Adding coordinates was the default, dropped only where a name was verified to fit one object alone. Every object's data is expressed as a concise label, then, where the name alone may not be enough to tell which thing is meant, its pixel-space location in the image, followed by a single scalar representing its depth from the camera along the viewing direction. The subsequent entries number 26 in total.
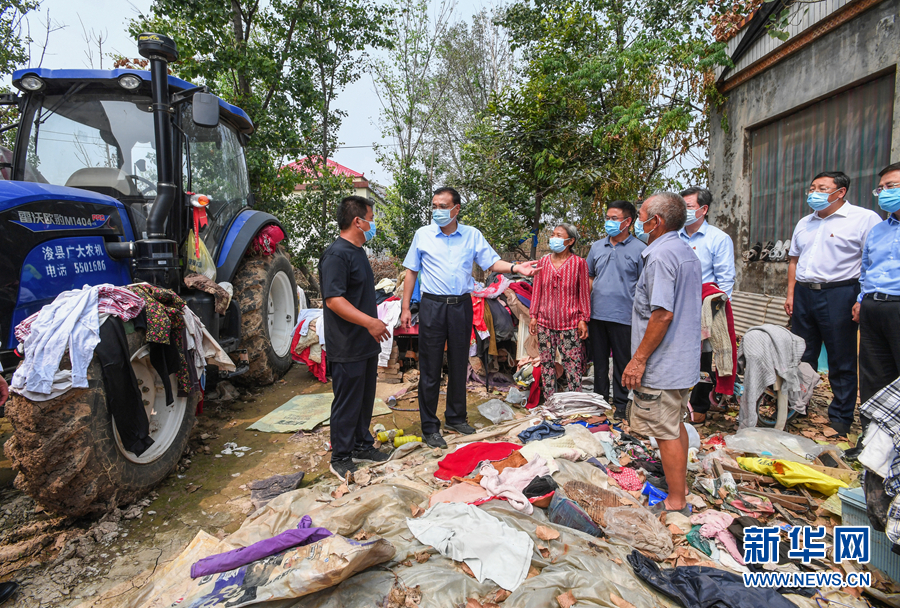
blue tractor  2.49
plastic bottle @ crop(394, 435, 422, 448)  3.79
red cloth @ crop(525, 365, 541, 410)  4.64
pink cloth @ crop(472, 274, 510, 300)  5.26
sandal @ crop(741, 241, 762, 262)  6.44
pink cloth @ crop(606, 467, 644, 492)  2.94
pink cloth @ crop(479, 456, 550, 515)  2.49
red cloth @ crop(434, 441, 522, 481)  3.13
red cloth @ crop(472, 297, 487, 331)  5.07
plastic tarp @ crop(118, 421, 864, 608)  1.86
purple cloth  1.94
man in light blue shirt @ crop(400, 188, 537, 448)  3.78
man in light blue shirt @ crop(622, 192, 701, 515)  2.51
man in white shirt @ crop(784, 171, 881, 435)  3.59
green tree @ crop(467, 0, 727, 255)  7.12
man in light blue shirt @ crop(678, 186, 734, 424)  3.93
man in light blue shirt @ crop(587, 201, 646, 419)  4.11
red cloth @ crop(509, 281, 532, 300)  5.41
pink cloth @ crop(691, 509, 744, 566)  2.40
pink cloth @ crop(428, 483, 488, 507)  2.61
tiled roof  8.89
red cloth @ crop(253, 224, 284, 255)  5.01
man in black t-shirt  3.16
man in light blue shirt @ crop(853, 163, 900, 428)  3.17
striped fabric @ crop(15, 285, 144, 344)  2.71
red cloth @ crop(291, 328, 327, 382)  5.40
